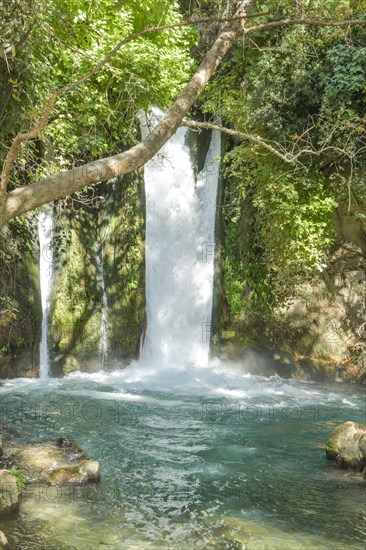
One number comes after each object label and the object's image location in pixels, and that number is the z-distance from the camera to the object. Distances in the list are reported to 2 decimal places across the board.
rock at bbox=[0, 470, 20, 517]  5.08
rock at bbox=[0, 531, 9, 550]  4.33
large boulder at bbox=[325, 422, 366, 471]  6.68
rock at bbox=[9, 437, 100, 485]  5.87
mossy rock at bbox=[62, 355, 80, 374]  11.50
